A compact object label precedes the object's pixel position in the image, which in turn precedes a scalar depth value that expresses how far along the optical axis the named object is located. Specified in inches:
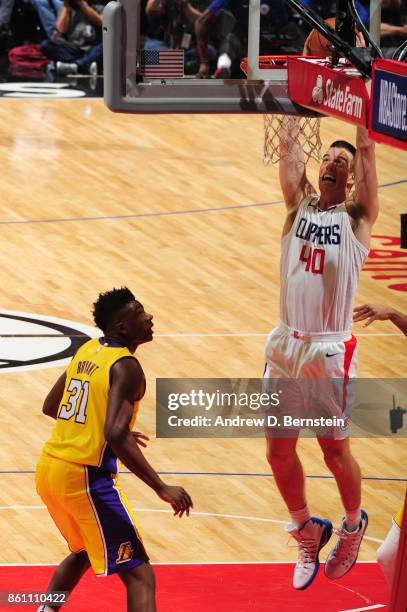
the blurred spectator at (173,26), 551.0
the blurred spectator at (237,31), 521.8
